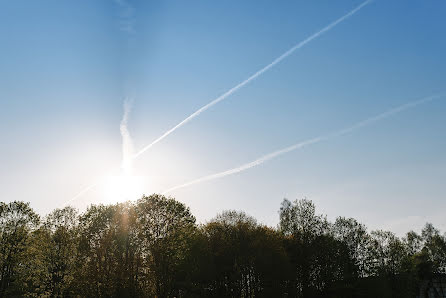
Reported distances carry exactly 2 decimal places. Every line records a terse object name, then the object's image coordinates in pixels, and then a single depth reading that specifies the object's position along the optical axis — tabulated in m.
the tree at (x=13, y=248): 51.53
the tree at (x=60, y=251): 50.71
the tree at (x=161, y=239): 45.44
